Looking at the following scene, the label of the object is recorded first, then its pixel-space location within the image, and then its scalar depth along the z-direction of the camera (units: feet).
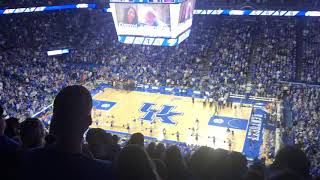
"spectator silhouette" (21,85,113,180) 5.72
